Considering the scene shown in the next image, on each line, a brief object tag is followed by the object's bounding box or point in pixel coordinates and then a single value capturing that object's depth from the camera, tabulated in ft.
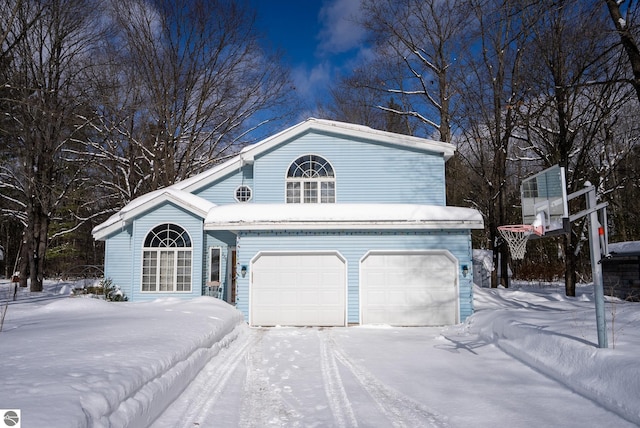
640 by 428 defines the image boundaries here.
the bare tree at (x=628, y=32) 29.32
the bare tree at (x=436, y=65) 68.33
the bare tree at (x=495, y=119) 61.67
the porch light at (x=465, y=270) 37.36
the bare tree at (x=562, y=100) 46.15
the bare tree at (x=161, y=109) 66.95
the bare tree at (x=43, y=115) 60.29
